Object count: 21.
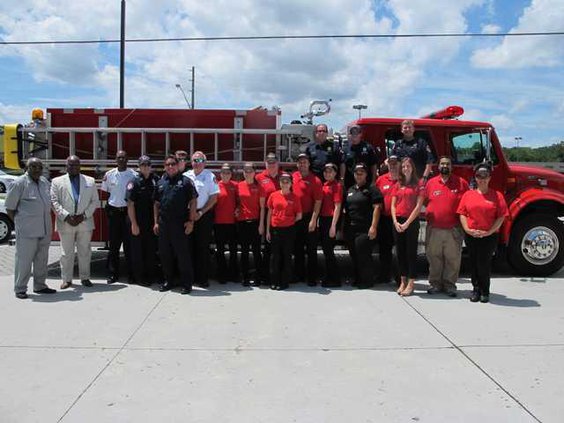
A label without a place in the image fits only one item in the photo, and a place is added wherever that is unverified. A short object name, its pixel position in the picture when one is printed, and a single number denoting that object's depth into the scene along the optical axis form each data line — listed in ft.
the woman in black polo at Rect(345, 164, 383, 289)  23.12
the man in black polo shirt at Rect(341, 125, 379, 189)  24.21
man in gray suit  21.97
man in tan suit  23.52
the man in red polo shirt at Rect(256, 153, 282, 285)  23.84
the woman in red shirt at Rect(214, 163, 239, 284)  24.20
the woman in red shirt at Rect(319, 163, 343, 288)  23.41
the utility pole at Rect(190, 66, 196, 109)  154.10
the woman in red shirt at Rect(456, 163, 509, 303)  21.31
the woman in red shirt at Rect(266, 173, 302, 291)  22.99
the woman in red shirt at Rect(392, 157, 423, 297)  22.35
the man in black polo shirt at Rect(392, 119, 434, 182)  23.91
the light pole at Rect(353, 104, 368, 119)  35.29
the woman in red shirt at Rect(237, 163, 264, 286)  23.97
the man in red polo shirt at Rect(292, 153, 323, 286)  23.45
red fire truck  25.84
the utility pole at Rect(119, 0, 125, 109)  53.88
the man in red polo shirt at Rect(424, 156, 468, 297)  22.43
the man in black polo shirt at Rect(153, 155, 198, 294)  22.63
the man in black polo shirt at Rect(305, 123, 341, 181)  24.48
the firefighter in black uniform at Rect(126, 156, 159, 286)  23.58
